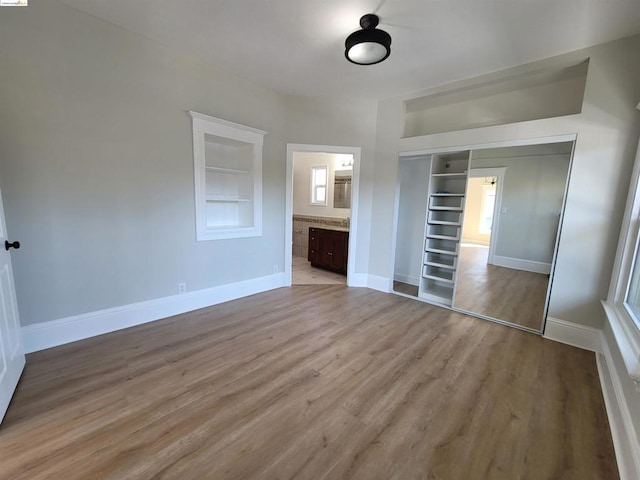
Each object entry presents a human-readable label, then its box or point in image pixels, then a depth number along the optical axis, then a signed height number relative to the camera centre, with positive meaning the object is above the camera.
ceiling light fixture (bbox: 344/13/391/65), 2.22 +1.32
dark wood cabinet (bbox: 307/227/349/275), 5.03 -0.86
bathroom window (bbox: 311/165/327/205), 6.38 +0.42
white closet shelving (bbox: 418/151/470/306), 3.58 -0.20
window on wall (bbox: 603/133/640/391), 2.02 -0.49
